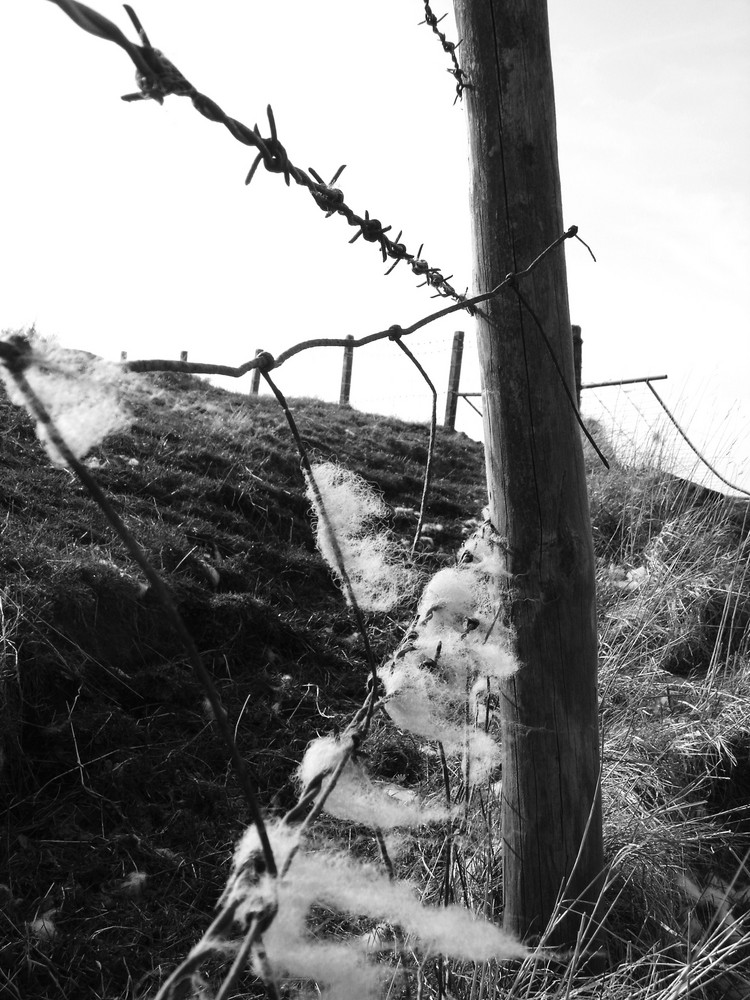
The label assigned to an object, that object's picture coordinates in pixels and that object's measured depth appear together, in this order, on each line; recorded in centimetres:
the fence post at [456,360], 1209
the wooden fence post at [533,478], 170
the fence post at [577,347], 642
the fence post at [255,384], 1312
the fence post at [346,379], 1328
